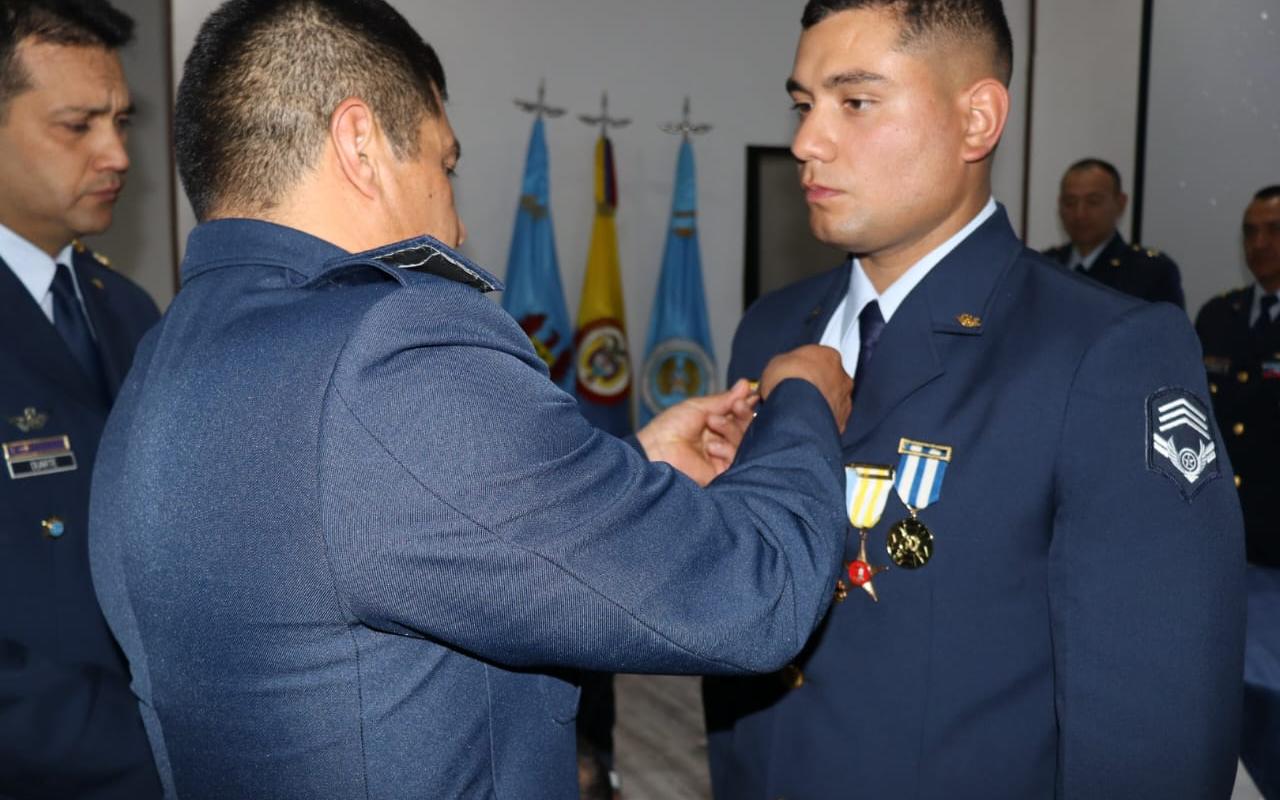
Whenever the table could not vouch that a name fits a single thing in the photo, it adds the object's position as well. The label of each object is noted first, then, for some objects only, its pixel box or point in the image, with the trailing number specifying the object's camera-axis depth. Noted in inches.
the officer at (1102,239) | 172.1
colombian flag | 203.0
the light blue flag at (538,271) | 195.5
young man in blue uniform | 45.1
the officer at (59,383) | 55.7
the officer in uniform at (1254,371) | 137.6
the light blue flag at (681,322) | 206.5
